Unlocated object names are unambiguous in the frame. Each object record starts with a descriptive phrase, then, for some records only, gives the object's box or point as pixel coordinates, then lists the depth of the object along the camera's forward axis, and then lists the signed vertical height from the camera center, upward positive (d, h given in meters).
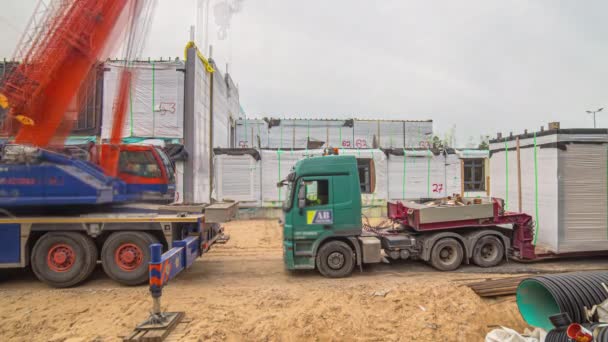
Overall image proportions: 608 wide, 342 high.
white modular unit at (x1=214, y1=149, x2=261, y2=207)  16.36 +0.13
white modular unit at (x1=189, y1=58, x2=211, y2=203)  14.73 +1.75
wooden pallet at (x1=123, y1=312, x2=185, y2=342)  4.46 -2.13
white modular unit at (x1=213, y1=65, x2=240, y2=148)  18.40 +4.22
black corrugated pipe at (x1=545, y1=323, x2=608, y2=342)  3.02 -1.52
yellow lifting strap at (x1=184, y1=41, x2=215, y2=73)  14.61 +5.54
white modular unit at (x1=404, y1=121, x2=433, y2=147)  28.33 +3.78
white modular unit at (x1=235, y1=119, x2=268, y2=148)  26.70 +3.56
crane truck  6.48 -0.09
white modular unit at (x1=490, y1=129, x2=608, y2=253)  8.03 -0.29
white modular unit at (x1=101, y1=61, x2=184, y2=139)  14.59 +3.14
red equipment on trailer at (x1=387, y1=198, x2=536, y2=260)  8.06 -1.04
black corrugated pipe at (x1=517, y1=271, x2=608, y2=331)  3.91 -1.44
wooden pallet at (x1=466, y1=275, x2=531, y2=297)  5.86 -1.96
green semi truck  7.62 -1.26
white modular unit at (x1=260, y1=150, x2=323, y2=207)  16.75 +0.29
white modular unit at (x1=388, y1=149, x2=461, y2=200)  17.44 +0.15
